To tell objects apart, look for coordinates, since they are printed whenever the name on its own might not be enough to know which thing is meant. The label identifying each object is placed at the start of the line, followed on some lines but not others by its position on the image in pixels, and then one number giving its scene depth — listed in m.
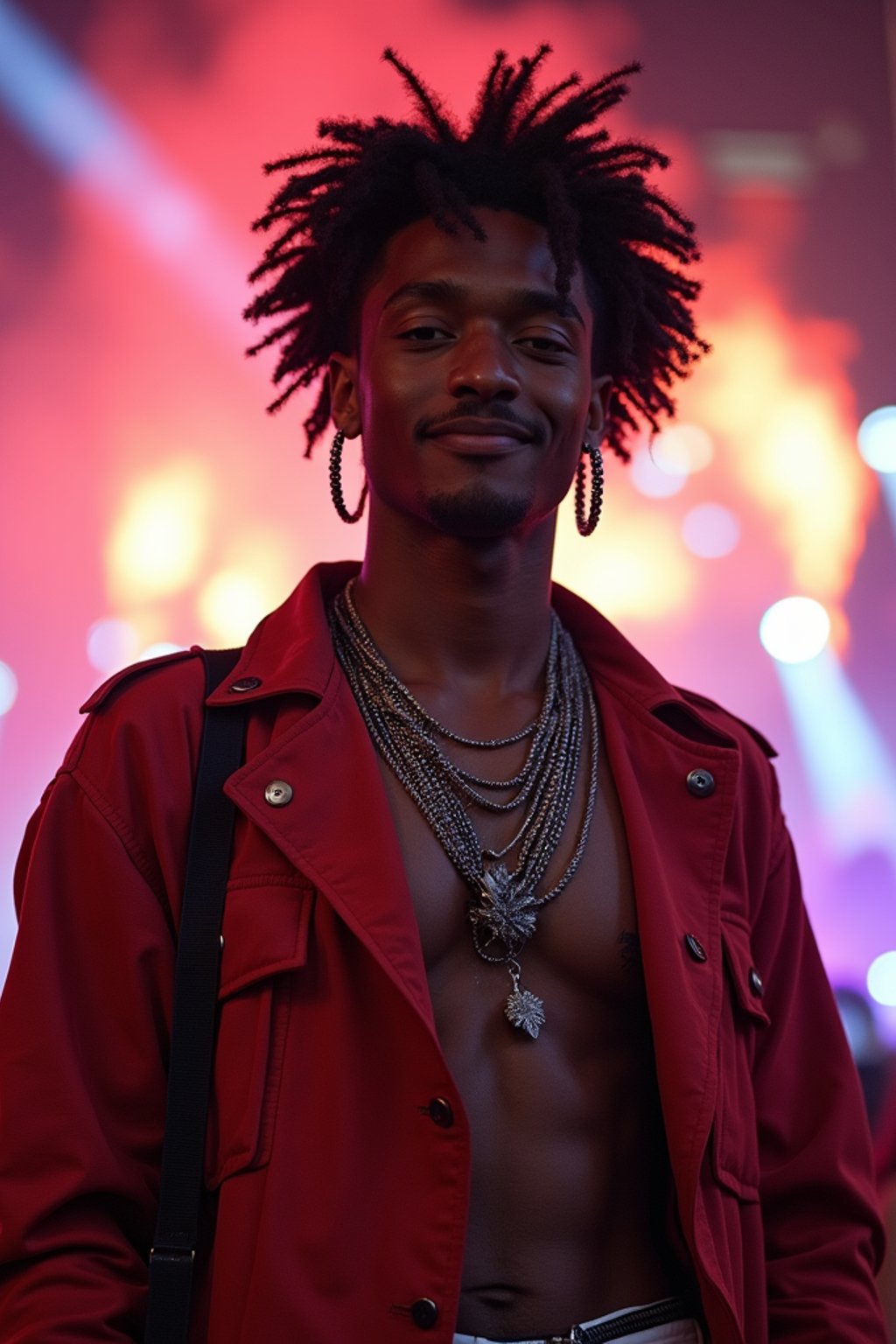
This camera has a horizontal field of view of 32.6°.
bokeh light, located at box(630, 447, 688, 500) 3.74
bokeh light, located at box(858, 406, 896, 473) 3.82
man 1.52
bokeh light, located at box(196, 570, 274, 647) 3.47
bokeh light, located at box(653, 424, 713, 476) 3.77
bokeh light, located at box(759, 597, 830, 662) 3.70
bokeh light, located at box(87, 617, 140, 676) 3.38
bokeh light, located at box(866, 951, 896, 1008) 3.59
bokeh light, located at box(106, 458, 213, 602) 3.44
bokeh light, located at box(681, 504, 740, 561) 3.72
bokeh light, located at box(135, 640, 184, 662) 3.41
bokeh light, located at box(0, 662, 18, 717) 3.33
